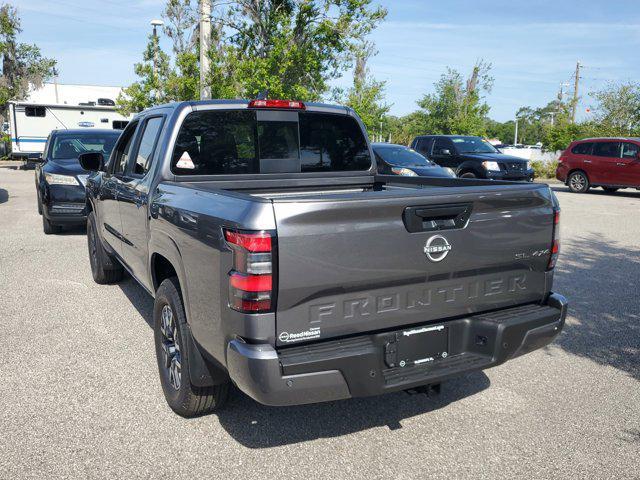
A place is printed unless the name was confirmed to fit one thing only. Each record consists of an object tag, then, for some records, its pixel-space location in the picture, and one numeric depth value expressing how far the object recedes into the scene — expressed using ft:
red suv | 58.49
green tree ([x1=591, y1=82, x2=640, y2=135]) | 118.62
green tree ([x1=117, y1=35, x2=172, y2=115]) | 69.31
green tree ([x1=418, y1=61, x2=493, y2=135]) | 108.58
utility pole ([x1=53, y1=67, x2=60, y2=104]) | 131.14
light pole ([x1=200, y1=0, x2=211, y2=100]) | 46.68
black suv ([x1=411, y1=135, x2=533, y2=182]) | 56.18
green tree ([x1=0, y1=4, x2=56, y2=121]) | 135.13
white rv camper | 91.97
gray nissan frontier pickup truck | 9.16
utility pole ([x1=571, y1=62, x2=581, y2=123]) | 164.85
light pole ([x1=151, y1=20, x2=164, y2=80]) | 70.38
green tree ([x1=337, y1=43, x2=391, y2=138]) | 62.01
